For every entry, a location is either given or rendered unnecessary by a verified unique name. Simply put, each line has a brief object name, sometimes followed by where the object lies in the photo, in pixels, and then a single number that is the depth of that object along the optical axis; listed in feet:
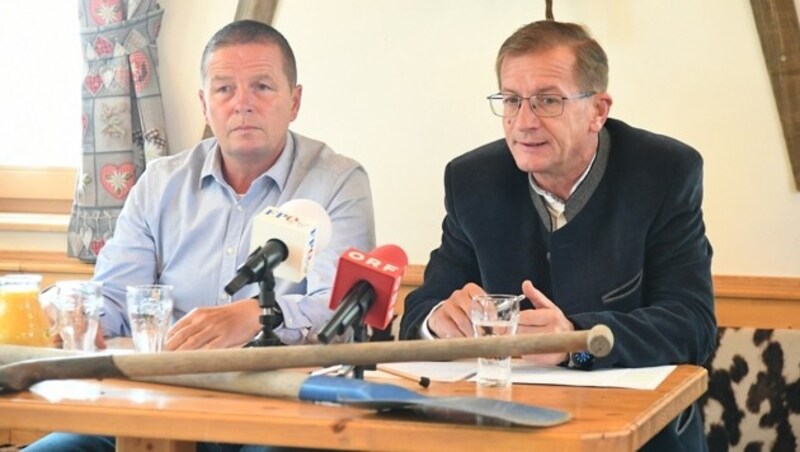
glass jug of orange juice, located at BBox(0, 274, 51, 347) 9.79
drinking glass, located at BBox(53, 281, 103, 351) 9.97
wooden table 8.31
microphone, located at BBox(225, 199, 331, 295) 9.38
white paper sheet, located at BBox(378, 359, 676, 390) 9.58
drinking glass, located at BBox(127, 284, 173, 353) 9.92
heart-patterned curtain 14.24
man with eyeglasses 10.86
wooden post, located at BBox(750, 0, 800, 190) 12.67
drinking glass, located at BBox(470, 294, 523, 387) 9.48
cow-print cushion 12.02
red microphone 8.85
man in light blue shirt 11.81
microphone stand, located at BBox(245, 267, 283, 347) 9.54
